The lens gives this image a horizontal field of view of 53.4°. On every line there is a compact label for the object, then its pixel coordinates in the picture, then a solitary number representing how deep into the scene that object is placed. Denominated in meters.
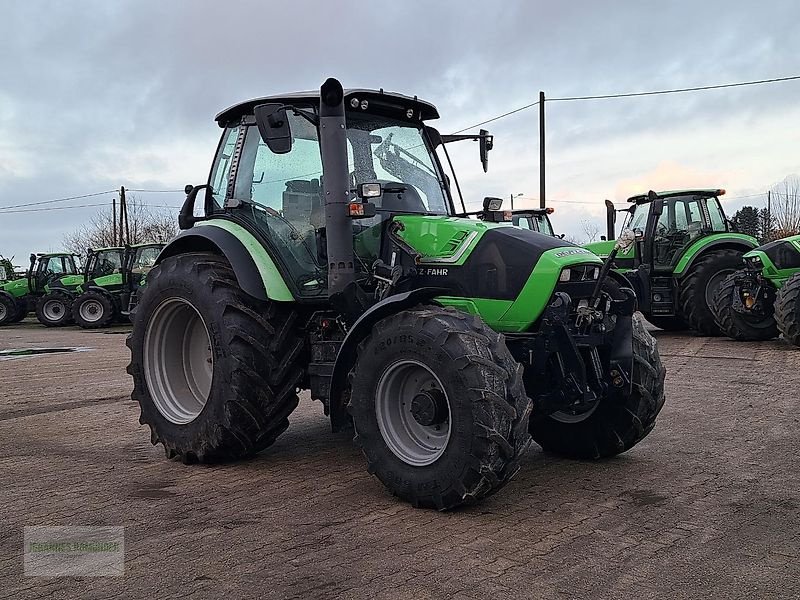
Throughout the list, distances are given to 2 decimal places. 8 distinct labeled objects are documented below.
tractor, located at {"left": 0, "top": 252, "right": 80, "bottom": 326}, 26.28
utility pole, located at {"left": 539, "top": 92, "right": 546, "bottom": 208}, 26.50
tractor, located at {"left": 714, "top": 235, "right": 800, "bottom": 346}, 12.61
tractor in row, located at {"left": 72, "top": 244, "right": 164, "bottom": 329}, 22.98
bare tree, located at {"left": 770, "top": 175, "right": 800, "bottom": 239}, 40.19
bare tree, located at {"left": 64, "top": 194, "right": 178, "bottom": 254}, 51.62
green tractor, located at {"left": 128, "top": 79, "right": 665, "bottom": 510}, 4.43
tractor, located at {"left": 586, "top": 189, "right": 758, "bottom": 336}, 14.05
